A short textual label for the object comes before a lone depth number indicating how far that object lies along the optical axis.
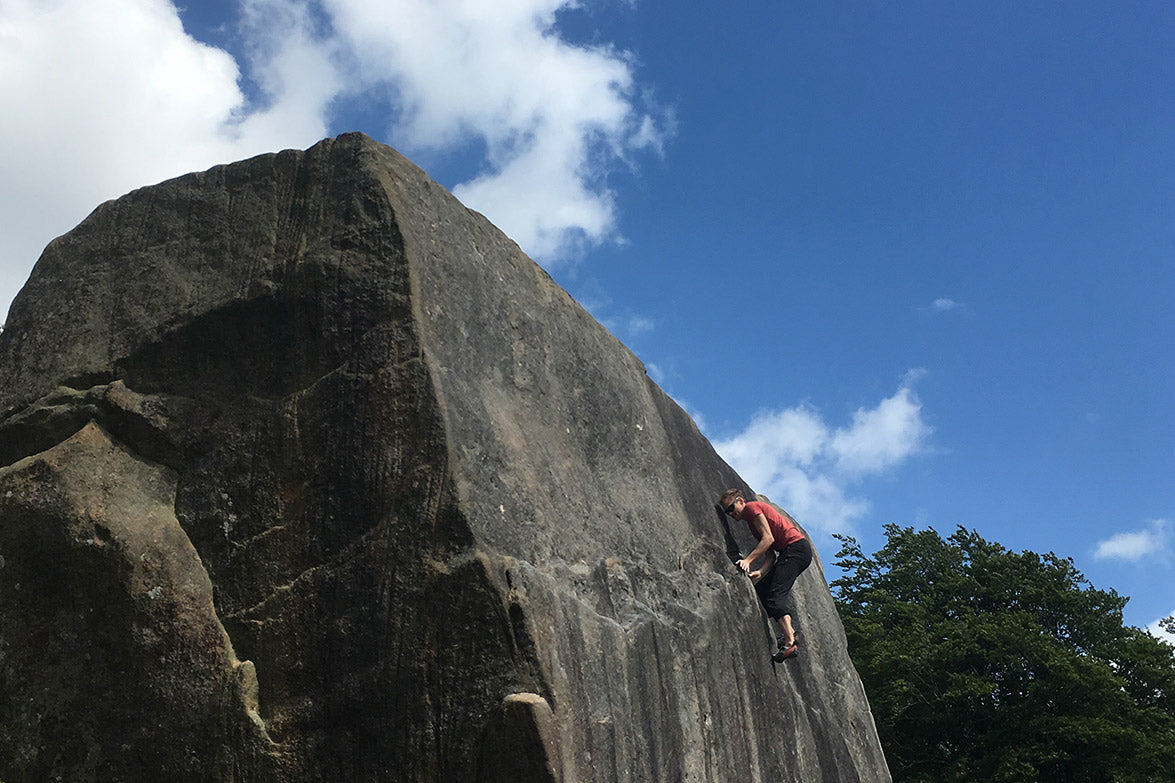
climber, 7.48
